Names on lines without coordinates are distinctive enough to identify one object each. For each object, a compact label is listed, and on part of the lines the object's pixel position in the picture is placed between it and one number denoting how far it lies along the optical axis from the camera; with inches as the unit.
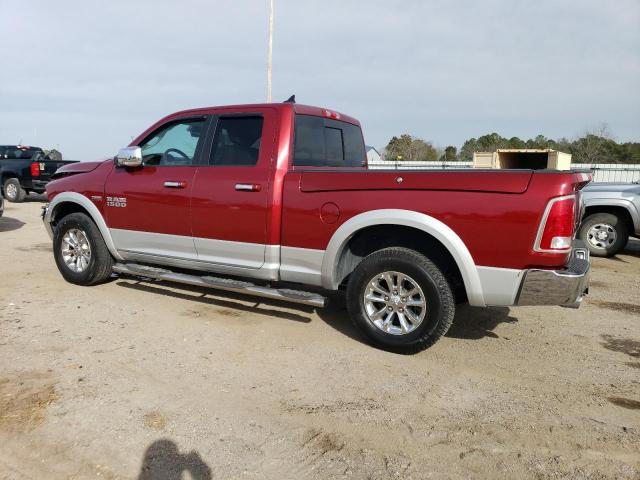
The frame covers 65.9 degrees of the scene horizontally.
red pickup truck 133.9
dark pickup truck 585.9
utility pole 644.7
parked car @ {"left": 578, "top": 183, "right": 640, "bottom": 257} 316.8
